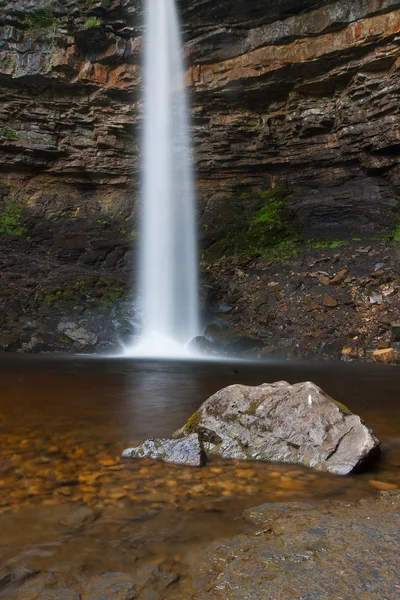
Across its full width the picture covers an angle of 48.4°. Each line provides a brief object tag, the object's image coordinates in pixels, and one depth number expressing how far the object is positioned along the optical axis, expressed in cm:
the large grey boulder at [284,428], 376
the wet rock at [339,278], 1675
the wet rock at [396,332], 1380
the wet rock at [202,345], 1535
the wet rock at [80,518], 260
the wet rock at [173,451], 377
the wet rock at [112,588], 190
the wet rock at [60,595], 187
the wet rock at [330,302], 1578
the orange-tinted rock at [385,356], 1284
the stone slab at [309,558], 189
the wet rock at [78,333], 1562
